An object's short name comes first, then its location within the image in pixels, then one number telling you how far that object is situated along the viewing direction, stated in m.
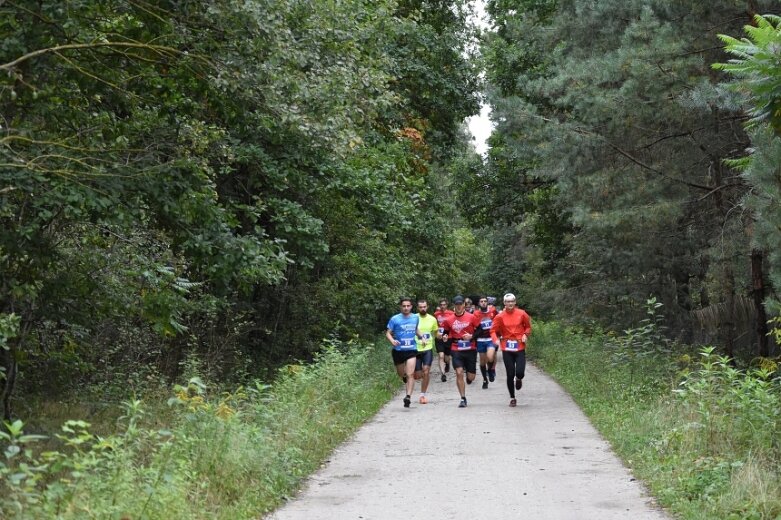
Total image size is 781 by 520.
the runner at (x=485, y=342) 20.81
